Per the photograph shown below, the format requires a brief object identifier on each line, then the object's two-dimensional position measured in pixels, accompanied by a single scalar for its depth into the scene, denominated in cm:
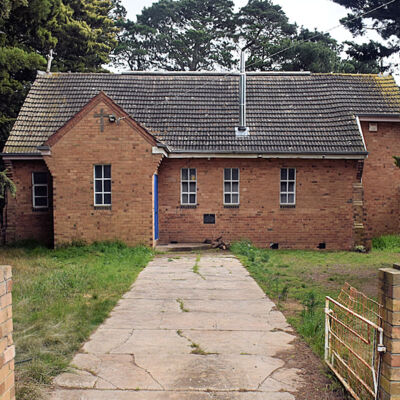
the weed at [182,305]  830
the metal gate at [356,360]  424
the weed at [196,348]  605
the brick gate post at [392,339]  402
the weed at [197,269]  1186
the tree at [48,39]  1526
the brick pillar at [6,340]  381
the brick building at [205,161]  1641
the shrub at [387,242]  1894
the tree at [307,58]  3491
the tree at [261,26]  3994
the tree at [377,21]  1916
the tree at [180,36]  4119
